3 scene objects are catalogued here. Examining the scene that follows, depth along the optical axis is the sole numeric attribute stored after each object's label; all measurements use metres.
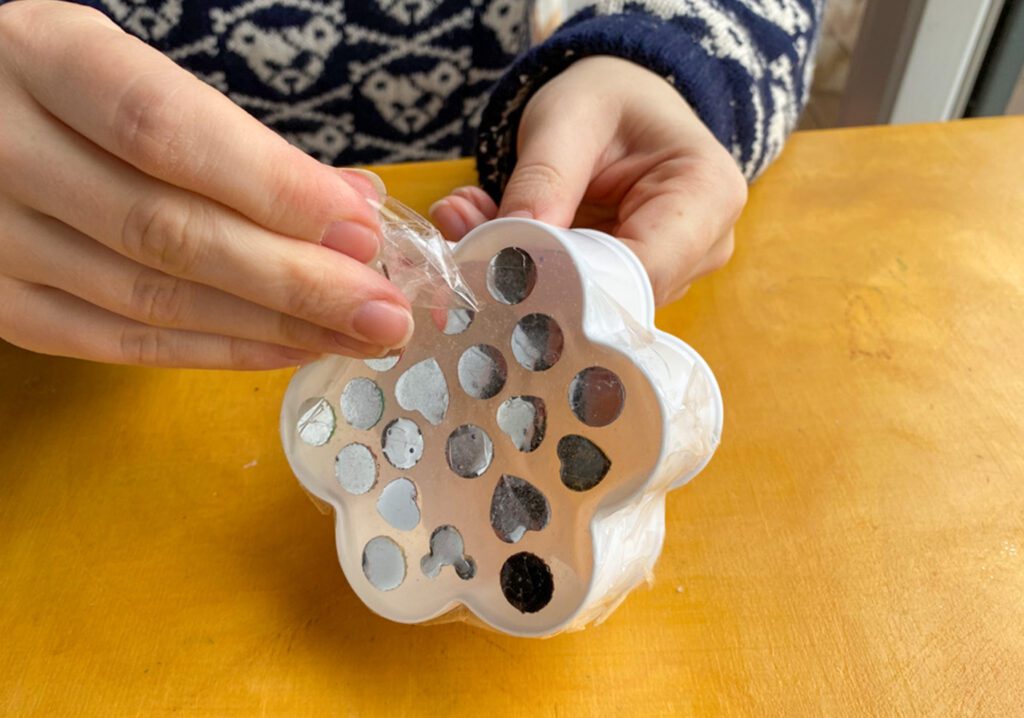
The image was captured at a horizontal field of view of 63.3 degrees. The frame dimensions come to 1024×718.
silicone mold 0.33
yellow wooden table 0.35
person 0.31
